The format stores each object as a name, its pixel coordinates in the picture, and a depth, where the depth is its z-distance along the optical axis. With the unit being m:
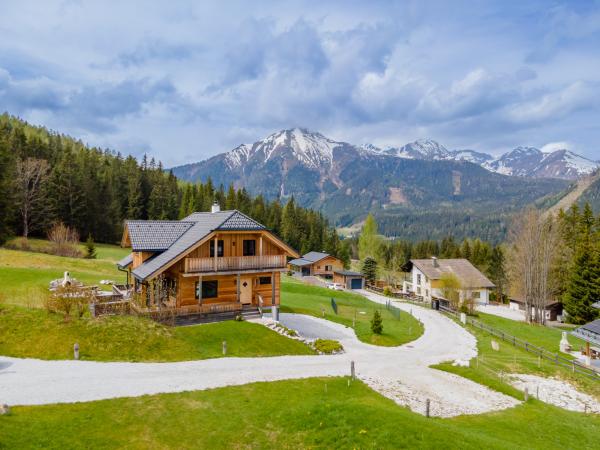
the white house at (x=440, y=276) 71.25
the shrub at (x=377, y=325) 33.09
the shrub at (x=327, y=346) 27.27
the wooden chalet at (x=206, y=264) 29.12
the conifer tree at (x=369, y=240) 107.38
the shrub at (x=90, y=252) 56.62
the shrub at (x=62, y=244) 56.06
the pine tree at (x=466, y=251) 105.22
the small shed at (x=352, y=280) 80.25
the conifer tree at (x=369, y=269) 87.91
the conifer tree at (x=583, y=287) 55.12
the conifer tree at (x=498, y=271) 92.22
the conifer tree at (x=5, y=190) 57.97
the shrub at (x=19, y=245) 55.22
